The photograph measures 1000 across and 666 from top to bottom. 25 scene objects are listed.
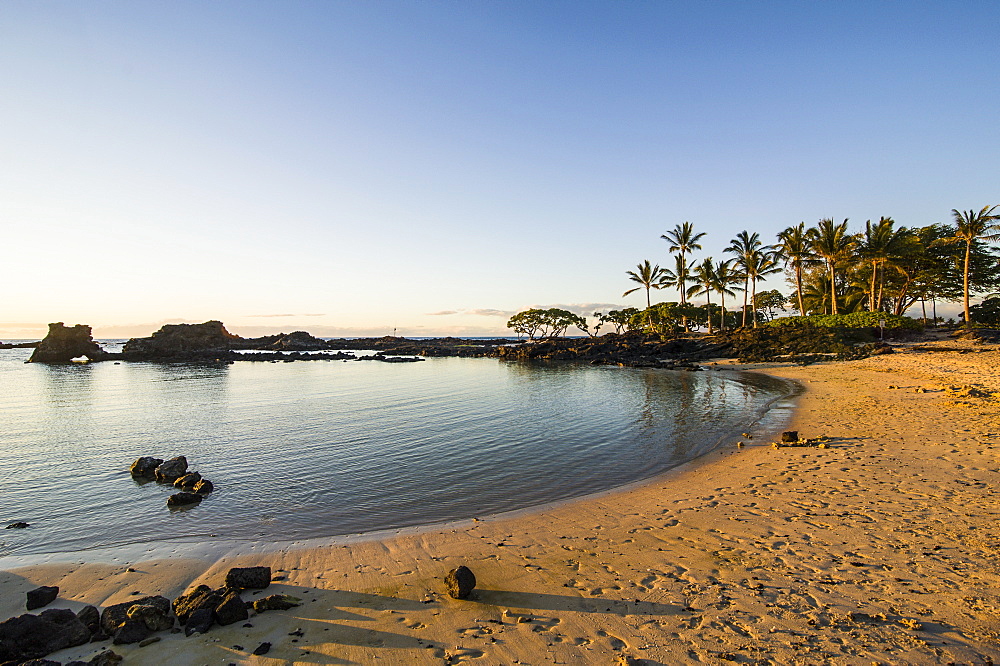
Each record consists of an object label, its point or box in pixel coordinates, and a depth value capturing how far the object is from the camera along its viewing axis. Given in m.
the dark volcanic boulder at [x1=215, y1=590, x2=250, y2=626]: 6.10
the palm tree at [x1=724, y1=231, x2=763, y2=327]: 72.50
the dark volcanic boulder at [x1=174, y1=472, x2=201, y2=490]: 12.98
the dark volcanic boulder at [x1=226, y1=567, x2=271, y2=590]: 7.10
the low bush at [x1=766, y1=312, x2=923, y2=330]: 52.28
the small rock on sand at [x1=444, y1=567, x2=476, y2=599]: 6.60
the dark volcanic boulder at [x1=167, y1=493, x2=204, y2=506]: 11.73
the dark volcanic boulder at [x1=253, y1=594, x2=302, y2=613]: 6.48
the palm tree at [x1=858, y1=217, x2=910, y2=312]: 55.09
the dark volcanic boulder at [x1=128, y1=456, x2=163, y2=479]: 14.17
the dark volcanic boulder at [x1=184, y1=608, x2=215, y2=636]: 5.96
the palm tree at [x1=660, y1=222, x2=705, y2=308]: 79.50
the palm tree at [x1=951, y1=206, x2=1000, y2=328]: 51.09
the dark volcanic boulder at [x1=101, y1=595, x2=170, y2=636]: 6.04
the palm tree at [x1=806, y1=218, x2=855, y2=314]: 58.09
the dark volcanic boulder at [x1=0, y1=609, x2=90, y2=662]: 5.39
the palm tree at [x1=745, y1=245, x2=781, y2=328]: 71.75
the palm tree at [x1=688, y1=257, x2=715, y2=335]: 80.81
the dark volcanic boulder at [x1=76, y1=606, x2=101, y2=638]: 6.06
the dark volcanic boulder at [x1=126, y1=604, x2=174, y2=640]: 6.00
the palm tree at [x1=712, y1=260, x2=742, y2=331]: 79.38
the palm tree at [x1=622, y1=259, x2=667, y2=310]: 88.50
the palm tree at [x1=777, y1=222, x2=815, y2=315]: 64.44
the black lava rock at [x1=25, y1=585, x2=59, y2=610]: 6.85
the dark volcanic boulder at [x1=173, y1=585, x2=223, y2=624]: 6.23
